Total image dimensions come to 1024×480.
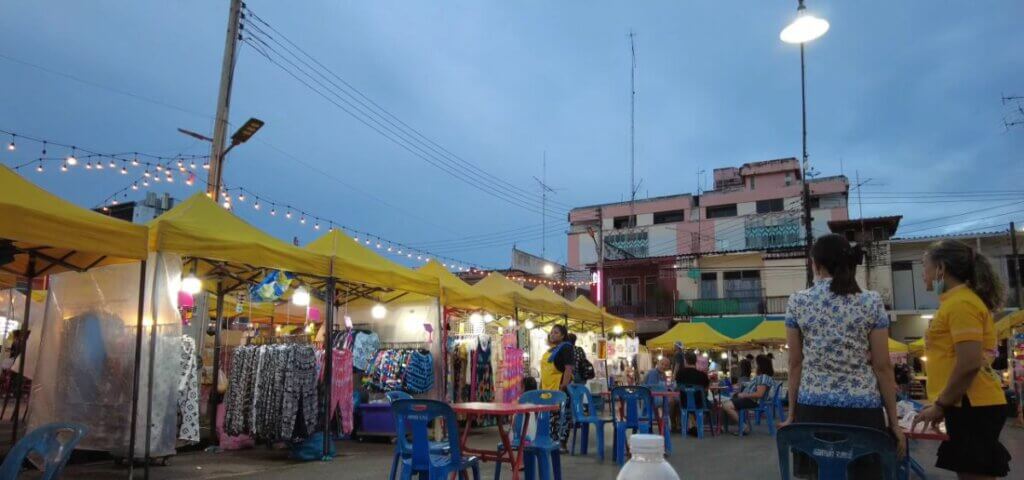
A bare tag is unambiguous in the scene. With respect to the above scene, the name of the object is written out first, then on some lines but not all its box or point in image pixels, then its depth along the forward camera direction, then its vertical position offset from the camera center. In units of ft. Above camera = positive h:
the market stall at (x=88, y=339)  22.25 -0.14
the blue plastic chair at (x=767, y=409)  41.35 -4.51
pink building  106.11 +16.74
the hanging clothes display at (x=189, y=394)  23.98 -2.10
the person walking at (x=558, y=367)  27.84 -1.27
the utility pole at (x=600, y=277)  84.89 +7.37
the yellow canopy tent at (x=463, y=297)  34.58 +2.07
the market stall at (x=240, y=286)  22.36 +2.08
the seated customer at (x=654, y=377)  44.37 -2.72
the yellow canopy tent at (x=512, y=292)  40.37 +2.61
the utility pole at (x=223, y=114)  38.11 +12.75
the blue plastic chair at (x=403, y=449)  16.10 -2.85
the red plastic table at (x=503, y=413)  17.15 -2.10
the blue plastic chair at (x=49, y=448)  10.25 -1.77
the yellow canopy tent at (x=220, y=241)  21.84 +3.21
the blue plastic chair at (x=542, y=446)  18.54 -3.07
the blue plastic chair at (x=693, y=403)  37.99 -3.83
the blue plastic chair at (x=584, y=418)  27.84 -3.38
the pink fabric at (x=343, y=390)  28.30 -2.31
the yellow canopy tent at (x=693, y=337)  59.16 -0.07
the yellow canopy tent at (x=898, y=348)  62.82 -1.05
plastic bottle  5.80 -1.10
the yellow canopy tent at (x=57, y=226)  17.06 +2.93
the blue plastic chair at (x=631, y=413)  26.81 -3.17
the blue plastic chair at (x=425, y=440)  15.20 -2.35
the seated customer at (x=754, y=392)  39.71 -3.29
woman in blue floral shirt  9.56 -0.23
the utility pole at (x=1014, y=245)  74.49 +10.24
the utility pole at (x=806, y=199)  43.57 +11.87
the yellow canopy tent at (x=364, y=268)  27.61 +2.85
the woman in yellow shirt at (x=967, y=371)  9.78 -0.50
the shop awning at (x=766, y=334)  59.11 +0.21
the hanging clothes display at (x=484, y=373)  40.14 -2.21
